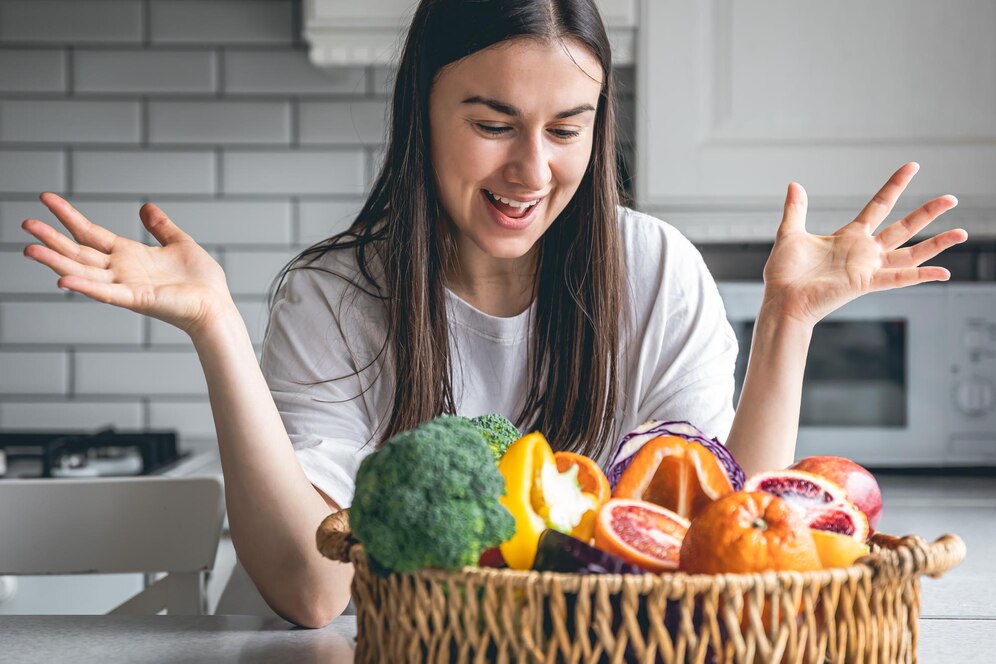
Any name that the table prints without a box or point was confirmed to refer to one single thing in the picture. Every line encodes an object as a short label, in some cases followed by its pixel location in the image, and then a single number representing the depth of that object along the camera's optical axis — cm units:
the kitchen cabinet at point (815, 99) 192
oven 198
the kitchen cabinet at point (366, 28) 193
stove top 180
